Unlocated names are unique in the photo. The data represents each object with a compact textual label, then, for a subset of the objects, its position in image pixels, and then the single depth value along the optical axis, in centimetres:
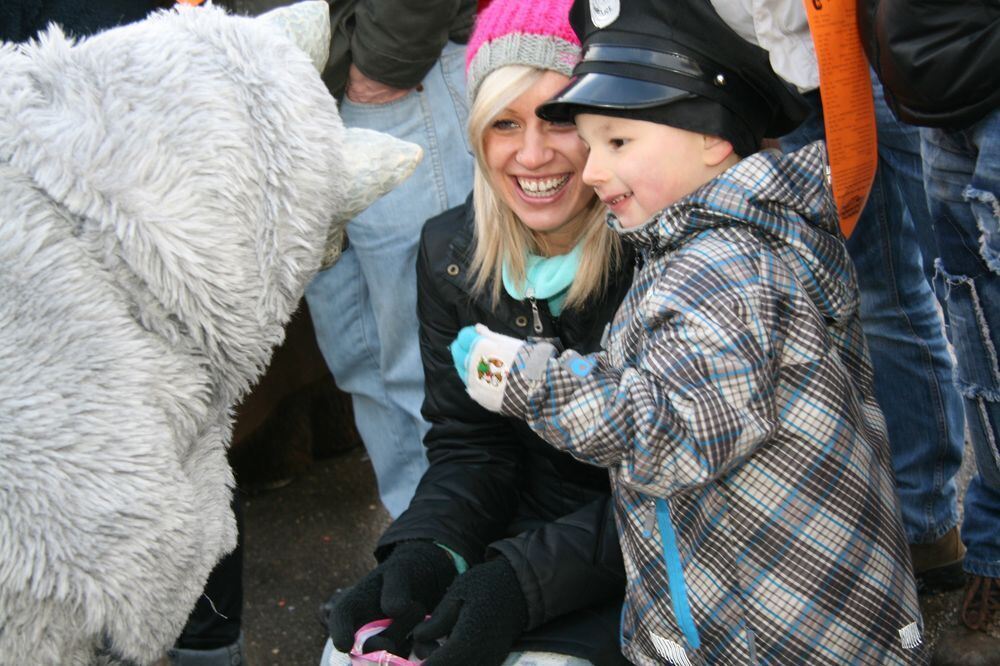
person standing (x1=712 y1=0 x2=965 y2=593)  210
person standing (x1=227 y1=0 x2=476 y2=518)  234
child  137
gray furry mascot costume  116
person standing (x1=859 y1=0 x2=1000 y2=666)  151
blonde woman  166
